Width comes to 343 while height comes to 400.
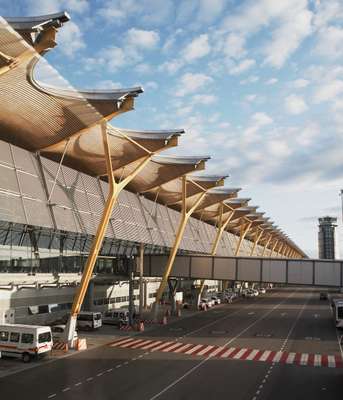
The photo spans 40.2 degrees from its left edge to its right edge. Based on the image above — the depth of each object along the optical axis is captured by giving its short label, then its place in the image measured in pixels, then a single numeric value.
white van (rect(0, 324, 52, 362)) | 30.73
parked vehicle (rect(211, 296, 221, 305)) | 87.21
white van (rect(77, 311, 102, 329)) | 47.50
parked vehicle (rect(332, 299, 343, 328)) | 52.30
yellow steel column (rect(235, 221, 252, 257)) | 99.45
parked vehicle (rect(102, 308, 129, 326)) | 52.53
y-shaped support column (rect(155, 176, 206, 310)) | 56.72
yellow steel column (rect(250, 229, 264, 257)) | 123.30
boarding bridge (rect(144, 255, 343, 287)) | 56.25
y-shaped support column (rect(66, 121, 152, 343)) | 39.28
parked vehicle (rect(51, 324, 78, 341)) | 37.60
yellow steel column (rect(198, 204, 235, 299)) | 76.31
